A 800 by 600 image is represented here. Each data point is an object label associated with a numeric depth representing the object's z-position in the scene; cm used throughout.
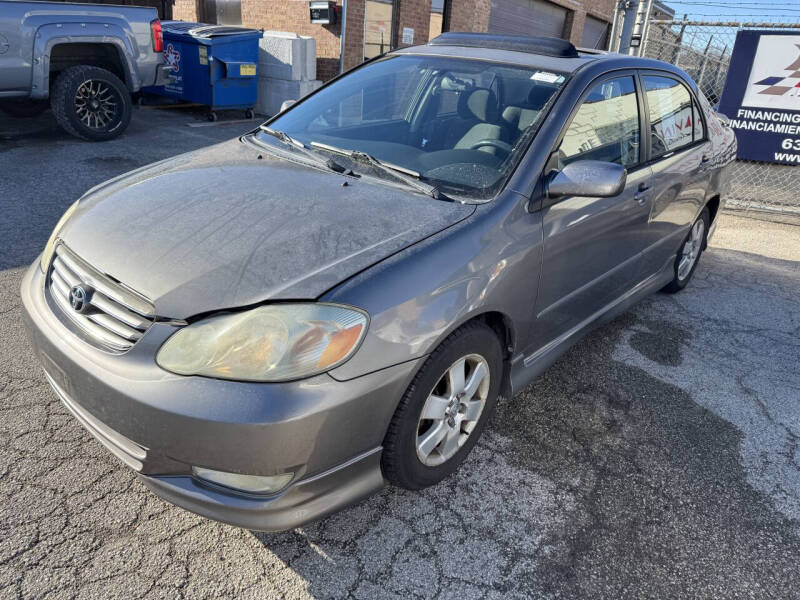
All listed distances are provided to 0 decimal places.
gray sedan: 183
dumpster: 908
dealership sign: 693
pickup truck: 654
